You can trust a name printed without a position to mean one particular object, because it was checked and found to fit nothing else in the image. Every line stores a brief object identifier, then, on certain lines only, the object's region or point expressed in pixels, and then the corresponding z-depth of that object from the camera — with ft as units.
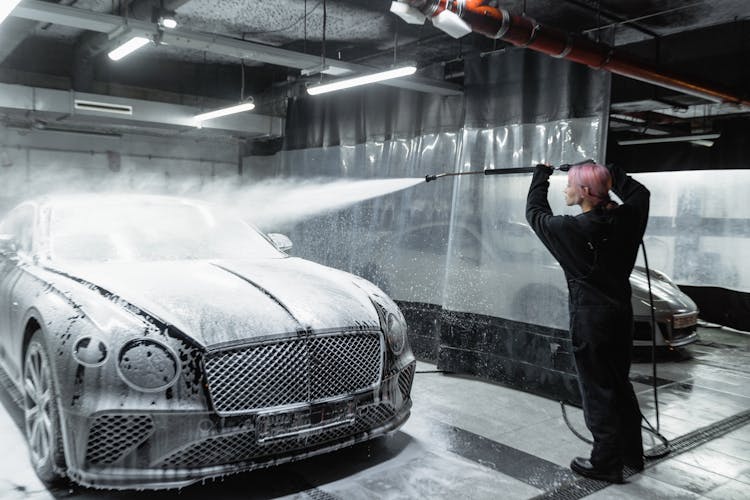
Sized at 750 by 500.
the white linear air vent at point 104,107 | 27.76
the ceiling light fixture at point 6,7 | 13.40
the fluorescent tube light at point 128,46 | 17.52
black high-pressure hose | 12.24
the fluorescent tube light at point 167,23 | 16.98
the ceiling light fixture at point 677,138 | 31.09
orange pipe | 12.60
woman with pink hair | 10.87
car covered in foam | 8.84
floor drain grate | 10.53
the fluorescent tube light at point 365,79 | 18.02
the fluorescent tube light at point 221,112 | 26.37
